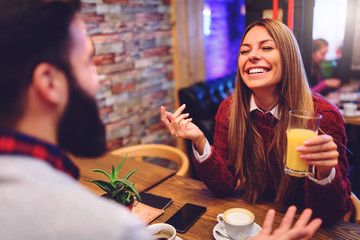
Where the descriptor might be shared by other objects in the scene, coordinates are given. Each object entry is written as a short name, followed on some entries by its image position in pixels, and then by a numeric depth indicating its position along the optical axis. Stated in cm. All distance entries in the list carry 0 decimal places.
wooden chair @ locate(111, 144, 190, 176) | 213
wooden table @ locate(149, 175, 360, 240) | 109
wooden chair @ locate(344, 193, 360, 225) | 132
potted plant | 106
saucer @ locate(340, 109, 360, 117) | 271
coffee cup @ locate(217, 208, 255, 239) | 101
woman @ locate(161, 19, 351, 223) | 128
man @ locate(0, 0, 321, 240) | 50
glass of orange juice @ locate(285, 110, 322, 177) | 106
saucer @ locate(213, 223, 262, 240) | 106
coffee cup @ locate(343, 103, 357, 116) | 278
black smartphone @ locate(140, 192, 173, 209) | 128
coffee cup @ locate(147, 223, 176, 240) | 101
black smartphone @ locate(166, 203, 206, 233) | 113
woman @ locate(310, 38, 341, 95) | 345
